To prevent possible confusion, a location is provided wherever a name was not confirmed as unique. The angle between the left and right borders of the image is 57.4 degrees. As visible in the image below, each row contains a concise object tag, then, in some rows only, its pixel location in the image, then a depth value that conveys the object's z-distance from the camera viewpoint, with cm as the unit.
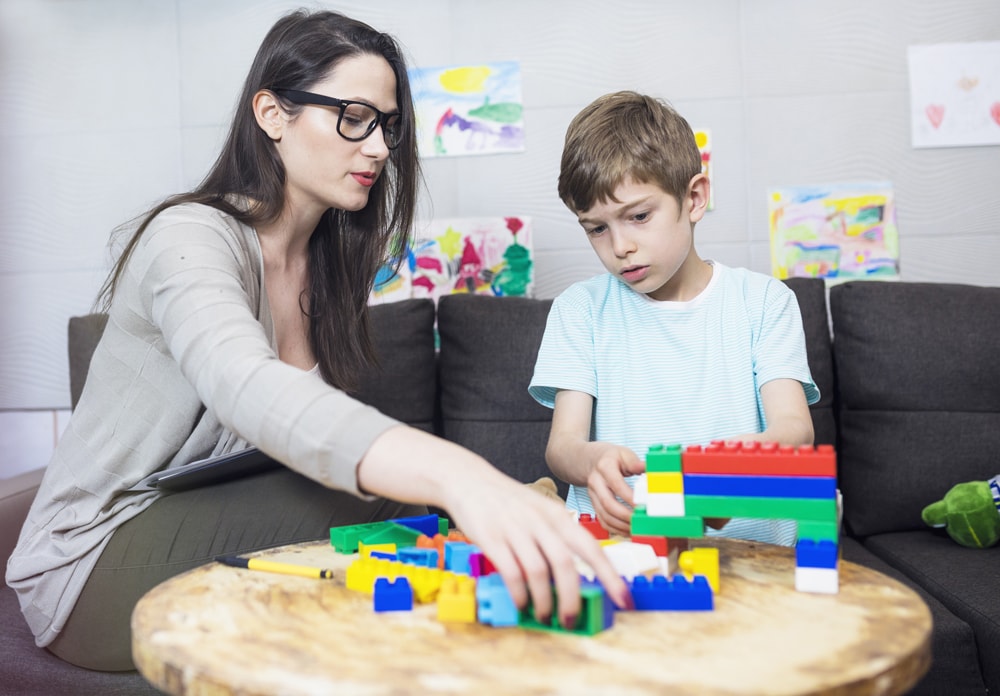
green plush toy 178
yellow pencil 97
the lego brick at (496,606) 80
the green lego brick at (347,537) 109
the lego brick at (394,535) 111
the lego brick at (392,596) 85
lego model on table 88
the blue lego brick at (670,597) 83
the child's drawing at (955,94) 240
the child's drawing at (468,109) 250
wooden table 67
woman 83
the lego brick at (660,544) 93
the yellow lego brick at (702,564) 90
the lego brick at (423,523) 117
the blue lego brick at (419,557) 98
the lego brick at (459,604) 81
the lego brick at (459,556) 94
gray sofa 197
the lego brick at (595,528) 107
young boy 145
